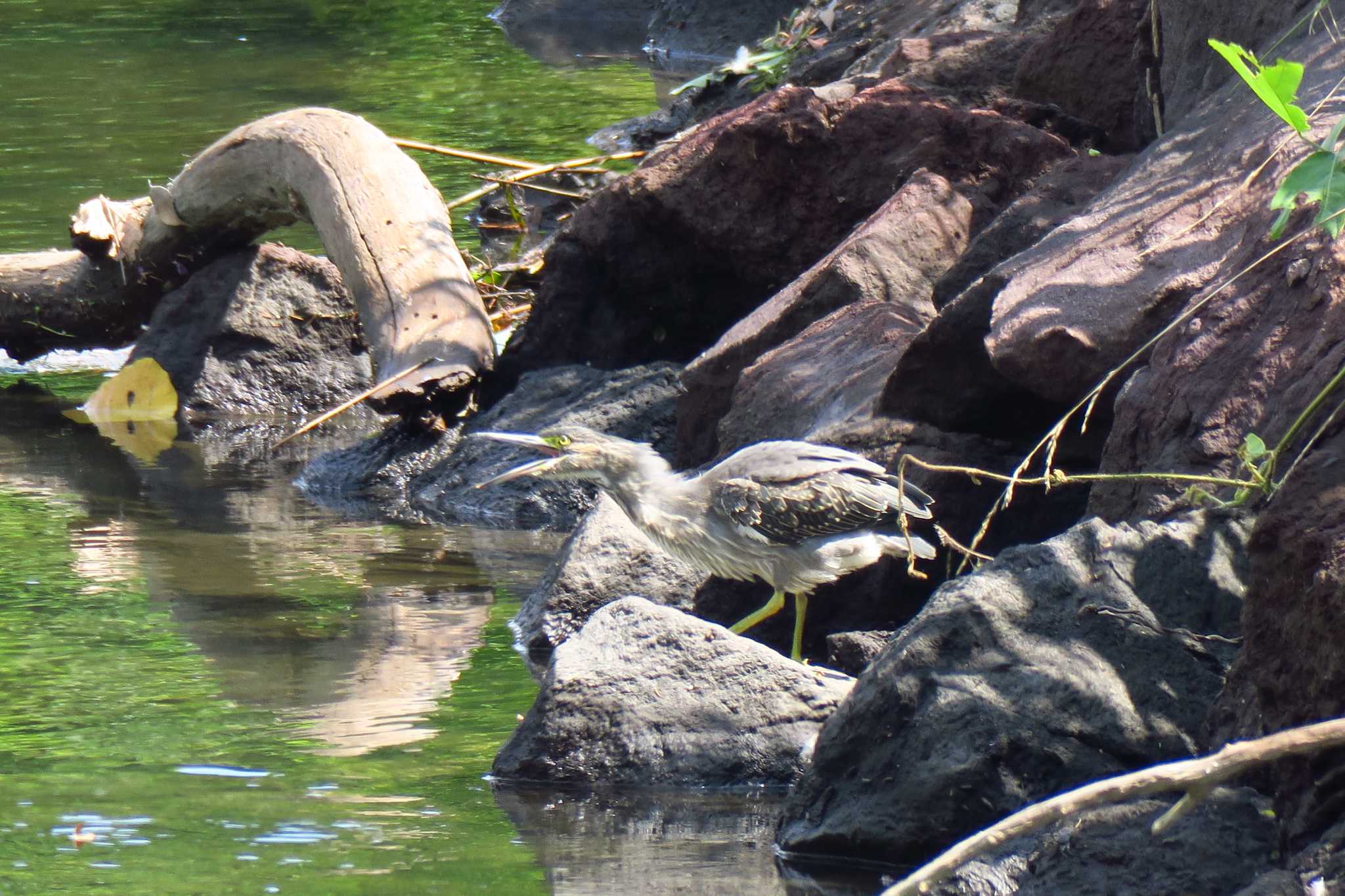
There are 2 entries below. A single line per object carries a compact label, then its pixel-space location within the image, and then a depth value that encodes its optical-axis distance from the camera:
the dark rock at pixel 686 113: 25.31
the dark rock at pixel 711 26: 40.41
